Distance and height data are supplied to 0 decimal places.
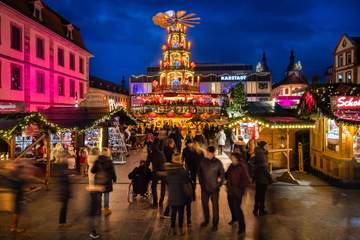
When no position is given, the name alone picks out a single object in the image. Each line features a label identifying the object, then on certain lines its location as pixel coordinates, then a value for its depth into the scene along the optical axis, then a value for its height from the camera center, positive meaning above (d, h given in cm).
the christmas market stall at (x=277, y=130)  1520 -34
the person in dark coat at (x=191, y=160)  1034 -104
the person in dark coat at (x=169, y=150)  1090 -80
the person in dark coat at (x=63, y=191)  794 -145
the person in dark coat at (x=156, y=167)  933 -113
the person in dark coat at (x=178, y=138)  2167 -90
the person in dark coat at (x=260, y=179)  870 -133
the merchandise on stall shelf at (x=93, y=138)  1834 -73
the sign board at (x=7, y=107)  1886 +88
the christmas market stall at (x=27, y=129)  1154 -15
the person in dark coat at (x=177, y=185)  705 -118
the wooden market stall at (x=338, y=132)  1203 -38
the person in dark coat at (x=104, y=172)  779 -102
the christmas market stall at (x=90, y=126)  1564 -10
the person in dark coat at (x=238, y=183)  748 -123
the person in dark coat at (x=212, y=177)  751 -111
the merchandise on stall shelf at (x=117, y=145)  1868 -111
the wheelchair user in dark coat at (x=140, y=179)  1002 -152
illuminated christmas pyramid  4788 +898
